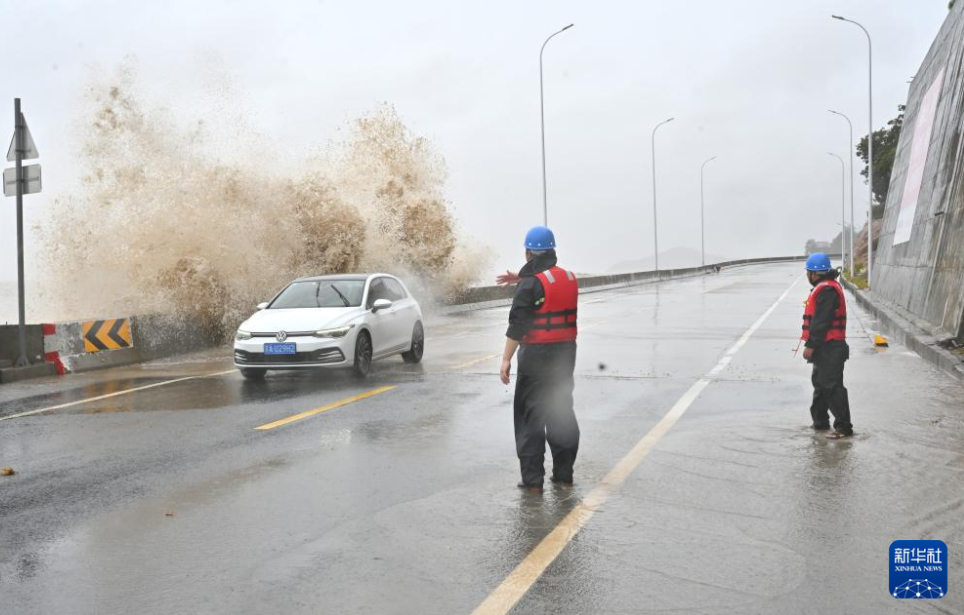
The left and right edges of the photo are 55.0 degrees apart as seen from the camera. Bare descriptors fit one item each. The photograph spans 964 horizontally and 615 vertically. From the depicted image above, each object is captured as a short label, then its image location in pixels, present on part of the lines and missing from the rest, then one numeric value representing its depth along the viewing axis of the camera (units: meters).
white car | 12.03
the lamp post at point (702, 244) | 93.62
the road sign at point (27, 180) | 14.73
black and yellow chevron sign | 15.59
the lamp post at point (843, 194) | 86.94
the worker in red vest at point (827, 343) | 7.85
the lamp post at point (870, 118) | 40.09
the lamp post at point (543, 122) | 46.41
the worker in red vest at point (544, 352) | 6.14
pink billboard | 24.89
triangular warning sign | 14.73
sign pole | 14.66
